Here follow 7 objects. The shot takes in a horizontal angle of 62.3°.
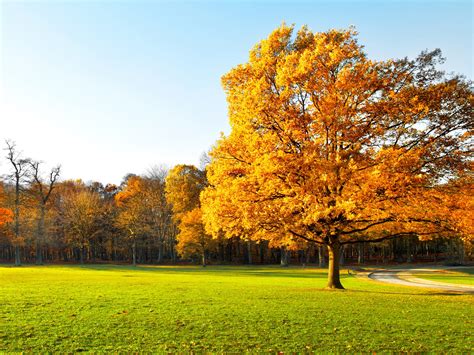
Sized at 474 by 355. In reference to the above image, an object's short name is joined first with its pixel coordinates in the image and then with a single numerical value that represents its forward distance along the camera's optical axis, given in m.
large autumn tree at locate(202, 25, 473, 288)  17.45
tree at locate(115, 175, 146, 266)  68.06
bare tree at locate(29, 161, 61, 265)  61.94
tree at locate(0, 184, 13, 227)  47.75
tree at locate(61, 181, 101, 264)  69.81
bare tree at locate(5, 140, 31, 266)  59.91
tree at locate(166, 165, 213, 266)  59.56
